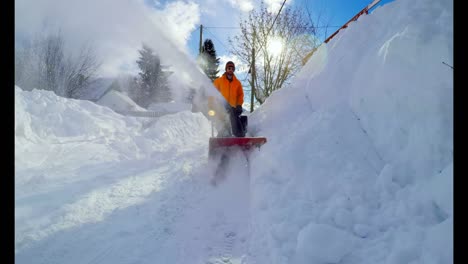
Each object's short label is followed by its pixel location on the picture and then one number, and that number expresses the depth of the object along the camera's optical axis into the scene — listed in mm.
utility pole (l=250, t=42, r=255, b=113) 15042
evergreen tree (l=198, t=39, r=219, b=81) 32719
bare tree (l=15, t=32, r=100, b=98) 24375
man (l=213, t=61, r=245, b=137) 5262
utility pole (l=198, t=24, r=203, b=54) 17744
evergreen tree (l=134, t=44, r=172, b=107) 35219
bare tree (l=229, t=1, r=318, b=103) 16078
